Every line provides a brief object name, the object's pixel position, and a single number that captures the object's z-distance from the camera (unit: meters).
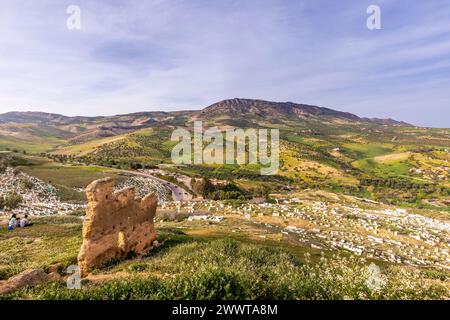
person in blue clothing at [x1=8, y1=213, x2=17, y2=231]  37.59
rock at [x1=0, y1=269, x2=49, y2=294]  15.30
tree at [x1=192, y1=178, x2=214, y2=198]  98.69
